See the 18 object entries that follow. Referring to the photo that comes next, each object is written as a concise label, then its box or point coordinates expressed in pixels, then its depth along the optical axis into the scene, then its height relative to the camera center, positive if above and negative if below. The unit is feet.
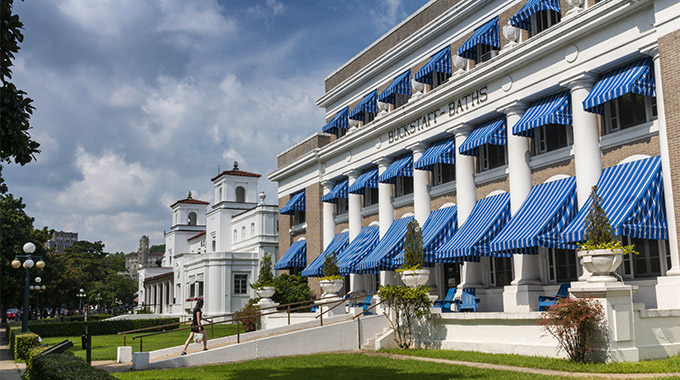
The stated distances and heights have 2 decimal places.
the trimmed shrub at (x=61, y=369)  35.63 -5.62
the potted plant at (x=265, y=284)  102.00 -2.33
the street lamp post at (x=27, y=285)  88.80 -1.40
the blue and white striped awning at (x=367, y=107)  108.17 +26.27
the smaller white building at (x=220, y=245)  179.11 +7.85
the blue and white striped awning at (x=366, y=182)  101.86 +13.16
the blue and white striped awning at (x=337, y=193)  109.91 +12.48
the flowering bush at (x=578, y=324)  46.57 -4.50
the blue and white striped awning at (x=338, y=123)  115.75 +25.54
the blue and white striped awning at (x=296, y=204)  125.08 +12.22
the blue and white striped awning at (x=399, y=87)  99.35 +26.94
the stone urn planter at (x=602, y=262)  47.62 -0.14
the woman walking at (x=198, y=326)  66.90 -5.57
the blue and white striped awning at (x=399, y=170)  92.48 +13.53
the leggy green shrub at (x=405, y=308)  67.82 -4.44
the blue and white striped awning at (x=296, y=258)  123.65 +2.01
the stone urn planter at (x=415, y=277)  69.72 -1.27
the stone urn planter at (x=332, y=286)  94.07 -2.67
